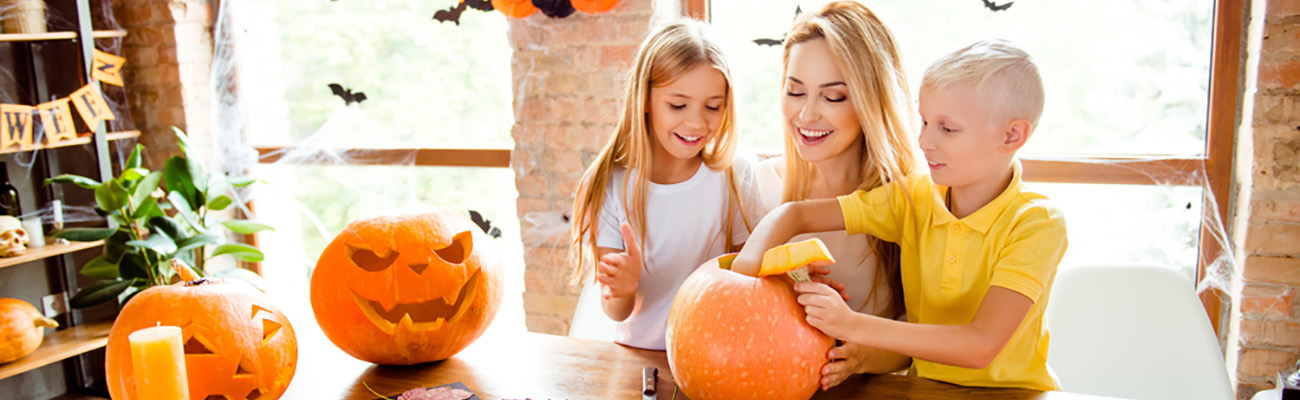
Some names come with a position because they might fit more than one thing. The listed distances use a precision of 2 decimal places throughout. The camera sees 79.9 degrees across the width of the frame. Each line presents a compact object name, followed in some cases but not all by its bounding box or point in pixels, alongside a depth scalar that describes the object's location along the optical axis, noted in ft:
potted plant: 8.78
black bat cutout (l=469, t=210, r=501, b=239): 10.07
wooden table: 3.76
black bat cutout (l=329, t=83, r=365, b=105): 10.40
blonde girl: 5.13
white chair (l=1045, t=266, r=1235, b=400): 5.32
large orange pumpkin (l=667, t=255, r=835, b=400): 3.34
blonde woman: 4.48
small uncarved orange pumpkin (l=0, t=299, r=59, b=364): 8.23
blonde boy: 3.61
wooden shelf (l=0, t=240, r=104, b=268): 8.69
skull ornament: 8.73
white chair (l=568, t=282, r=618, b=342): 6.17
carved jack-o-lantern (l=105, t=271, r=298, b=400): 3.61
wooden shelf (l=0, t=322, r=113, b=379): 8.35
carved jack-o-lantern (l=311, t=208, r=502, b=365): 3.97
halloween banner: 9.00
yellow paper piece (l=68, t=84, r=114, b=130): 9.61
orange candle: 2.97
